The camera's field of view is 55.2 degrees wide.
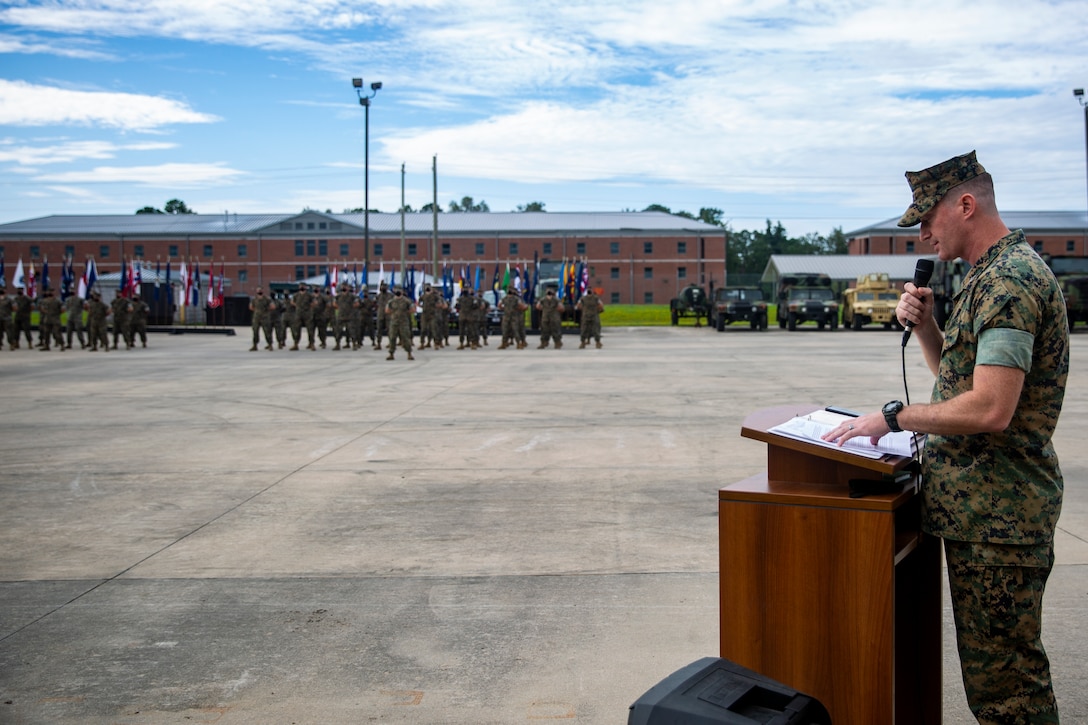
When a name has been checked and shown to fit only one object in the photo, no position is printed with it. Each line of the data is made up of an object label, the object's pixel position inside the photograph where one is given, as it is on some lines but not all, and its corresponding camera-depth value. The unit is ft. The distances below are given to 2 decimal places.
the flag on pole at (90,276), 126.50
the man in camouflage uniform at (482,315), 96.73
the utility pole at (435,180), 159.94
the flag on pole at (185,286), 149.59
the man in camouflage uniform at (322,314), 96.17
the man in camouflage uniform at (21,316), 96.54
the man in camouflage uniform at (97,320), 92.32
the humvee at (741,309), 129.29
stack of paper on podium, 9.26
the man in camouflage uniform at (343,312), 93.20
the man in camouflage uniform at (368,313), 99.09
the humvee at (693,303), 146.92
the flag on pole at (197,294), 151.64
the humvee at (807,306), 131.13
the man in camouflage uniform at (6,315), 95.09
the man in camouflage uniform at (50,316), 93.56
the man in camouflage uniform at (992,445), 8.90
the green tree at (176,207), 442.09
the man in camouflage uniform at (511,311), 92.12
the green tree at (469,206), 482.69
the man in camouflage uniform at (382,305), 97.14
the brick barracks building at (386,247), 304.09
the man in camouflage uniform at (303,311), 95.20
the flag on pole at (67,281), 137.88
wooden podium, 8.99
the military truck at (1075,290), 112.06
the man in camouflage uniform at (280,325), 95.54
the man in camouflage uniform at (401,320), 77.46
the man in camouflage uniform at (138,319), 97.30
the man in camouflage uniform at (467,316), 92.99
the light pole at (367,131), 125.84
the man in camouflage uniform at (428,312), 91.66
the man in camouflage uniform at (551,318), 91.00
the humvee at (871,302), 129.18
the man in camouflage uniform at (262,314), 92.89
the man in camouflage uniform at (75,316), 94.89
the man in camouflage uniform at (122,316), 94.48
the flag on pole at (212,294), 153.48
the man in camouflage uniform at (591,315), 89.81
